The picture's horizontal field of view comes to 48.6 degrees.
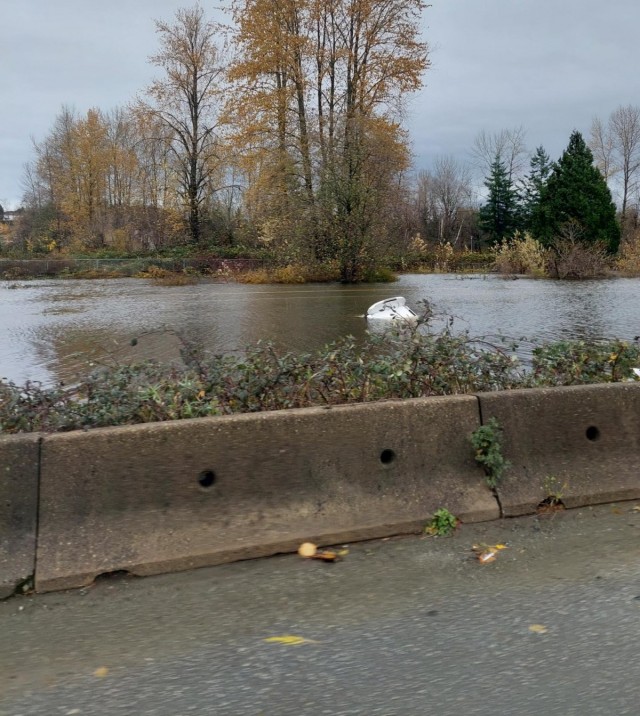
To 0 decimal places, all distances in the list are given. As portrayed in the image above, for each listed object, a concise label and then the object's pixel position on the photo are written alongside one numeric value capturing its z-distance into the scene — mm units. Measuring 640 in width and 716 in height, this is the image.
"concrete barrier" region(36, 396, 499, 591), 3877
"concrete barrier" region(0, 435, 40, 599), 3697
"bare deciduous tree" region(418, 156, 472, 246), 85438
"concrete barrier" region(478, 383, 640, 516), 4734
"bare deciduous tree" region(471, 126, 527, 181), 78762
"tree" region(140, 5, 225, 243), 47688
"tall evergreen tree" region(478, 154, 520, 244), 73812
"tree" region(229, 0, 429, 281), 31484
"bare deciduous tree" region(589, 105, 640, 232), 75875
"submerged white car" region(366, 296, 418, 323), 13000
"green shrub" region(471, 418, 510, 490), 4609
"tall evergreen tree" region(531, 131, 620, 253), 45719
